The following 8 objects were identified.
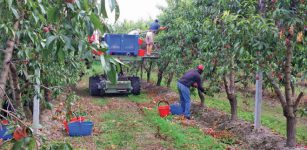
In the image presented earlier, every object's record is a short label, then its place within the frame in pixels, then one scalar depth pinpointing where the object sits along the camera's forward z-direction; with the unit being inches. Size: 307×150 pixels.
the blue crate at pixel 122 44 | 476.3
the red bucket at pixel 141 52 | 491.1
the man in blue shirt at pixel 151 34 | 514.6
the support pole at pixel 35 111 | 213.3
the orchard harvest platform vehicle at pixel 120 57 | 477.1
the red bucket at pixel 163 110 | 333.6
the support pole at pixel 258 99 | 247.8
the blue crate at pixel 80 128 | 254.6
